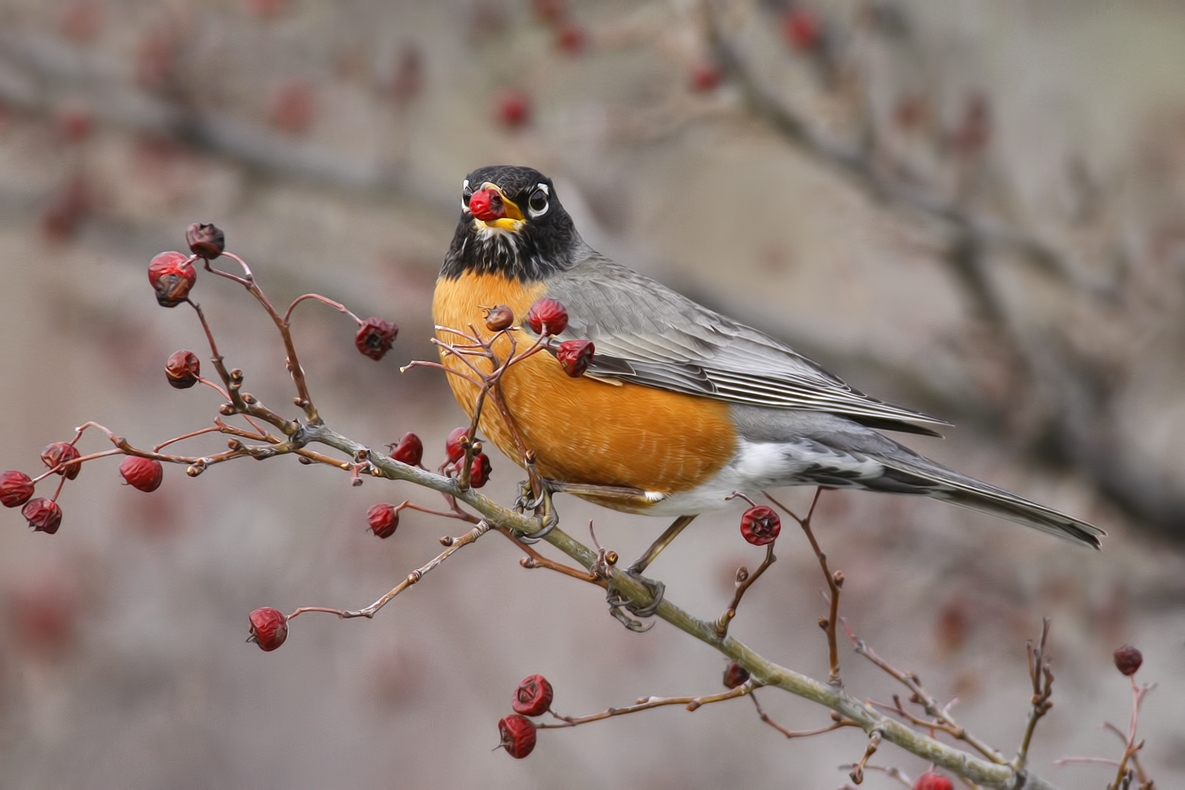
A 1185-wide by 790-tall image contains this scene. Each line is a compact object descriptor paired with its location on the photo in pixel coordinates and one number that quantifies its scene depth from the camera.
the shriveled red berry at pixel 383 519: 4.83
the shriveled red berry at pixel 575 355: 5.00
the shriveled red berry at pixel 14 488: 4.49
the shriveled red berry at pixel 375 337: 4.71
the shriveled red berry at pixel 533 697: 4.98
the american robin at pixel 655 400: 6.87
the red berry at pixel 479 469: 5.44
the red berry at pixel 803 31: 9.68
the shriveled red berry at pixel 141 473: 4.48
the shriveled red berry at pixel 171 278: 4.20
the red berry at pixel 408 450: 5.07
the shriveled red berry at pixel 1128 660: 4.96
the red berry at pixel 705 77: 9.40
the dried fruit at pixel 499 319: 4.80
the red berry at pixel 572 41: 9.45
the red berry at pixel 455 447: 5.15
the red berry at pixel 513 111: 9.56
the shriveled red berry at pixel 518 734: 4.99
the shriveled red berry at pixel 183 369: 4.14
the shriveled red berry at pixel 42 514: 4.46
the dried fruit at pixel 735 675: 5.16
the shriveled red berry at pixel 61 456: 4.36
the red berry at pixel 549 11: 9.48
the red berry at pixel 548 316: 4.96
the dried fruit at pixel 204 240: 4.06
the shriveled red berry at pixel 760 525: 5.17
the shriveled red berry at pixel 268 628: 4.56
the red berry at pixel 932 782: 4.81
